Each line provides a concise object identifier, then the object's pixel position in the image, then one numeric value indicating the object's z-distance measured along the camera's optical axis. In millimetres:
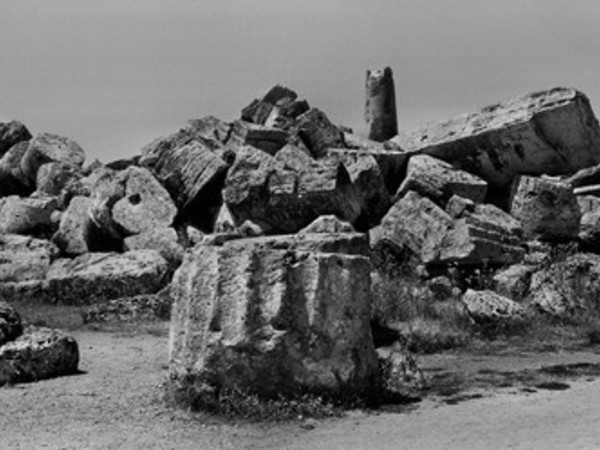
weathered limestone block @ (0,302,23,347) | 10117
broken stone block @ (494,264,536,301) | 15000
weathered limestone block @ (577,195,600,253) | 17219
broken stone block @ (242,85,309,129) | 24703
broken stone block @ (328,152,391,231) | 18203
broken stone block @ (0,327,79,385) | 9688
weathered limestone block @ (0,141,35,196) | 25406
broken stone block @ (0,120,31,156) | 28578
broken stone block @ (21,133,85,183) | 25219
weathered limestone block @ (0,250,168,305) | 16344
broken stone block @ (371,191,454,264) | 16641
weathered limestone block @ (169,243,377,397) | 8125
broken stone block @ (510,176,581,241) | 17188
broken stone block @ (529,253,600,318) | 14234
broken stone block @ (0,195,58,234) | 21172
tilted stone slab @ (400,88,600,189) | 18797
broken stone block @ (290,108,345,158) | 21625
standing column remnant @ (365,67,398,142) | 26281
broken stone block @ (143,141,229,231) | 19453
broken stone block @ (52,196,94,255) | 19562
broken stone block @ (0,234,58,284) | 17938
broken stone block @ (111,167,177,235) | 18922
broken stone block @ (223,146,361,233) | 16547
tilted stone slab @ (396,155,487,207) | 18203
